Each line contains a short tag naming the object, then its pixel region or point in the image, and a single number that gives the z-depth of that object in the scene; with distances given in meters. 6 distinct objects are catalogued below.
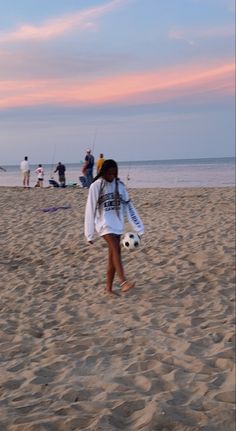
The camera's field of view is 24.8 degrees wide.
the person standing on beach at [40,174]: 25.71
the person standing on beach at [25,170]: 24.97
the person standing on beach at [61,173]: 23.83
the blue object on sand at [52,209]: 14.70
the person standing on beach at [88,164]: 20.84
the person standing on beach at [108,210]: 6.29
